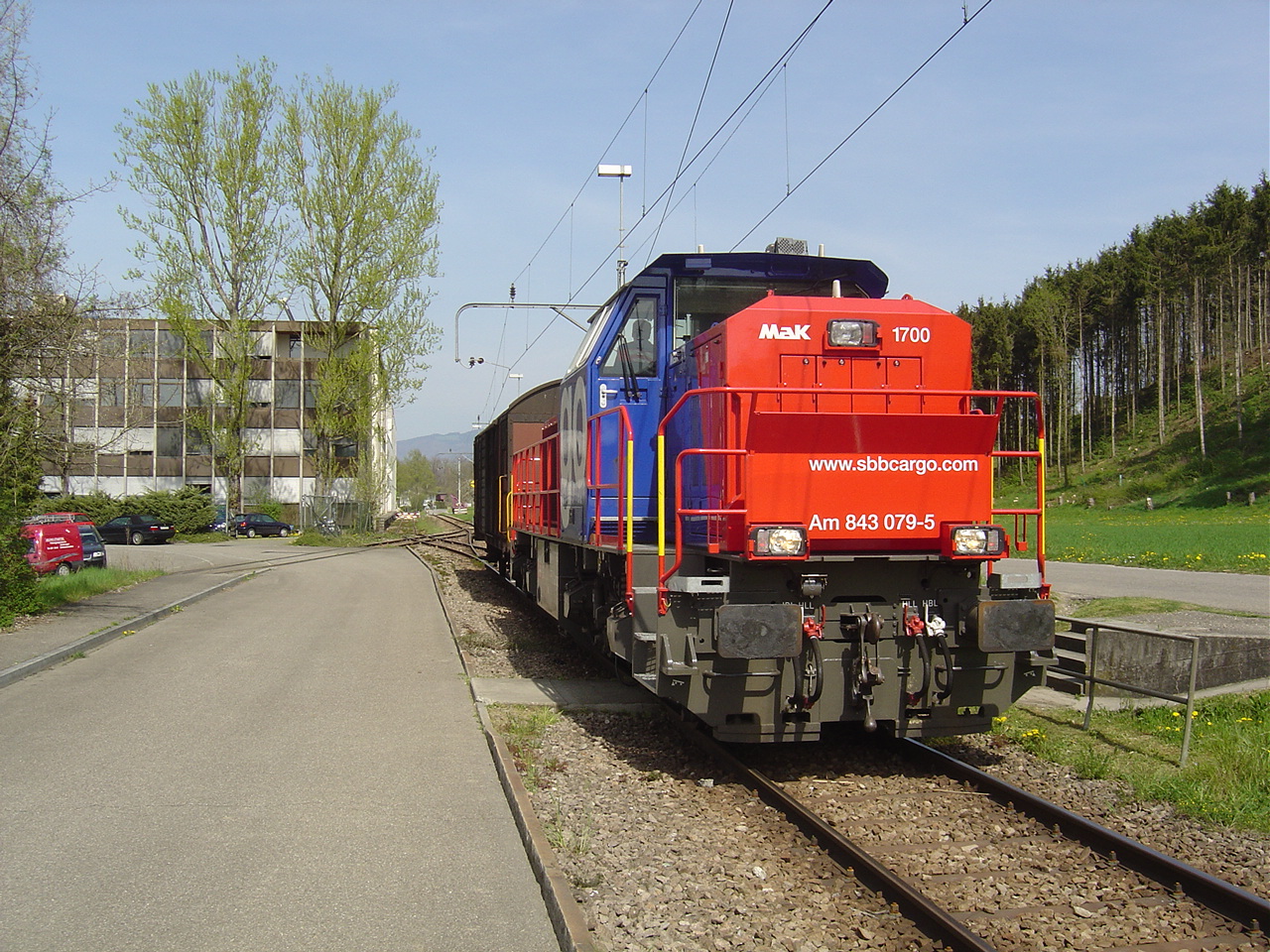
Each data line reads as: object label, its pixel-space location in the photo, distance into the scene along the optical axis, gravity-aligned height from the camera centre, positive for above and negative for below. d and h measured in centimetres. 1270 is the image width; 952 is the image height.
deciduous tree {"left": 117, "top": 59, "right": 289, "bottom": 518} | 3978 +1162
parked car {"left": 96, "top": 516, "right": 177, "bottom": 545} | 4084 -144
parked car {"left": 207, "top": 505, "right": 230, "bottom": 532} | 4594 -130
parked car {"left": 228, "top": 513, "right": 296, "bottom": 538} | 4666 -146
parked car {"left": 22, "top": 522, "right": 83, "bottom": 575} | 2022 -111
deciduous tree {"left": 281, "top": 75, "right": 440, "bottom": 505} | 3862 +969
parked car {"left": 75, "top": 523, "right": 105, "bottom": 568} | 2347 -126
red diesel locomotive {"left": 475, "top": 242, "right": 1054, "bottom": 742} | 607 -33
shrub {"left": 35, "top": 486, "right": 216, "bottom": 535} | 4400 -52
